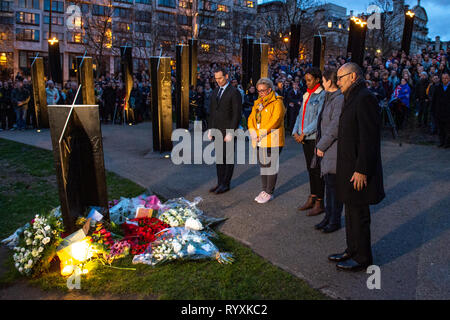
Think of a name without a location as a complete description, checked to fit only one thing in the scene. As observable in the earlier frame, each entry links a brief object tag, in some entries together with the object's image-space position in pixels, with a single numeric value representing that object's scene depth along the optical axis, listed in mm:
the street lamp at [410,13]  20781
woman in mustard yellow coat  6074
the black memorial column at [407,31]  21031
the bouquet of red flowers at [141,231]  4582
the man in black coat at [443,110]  11312
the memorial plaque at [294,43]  21875
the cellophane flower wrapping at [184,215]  4941
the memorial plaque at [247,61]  17062
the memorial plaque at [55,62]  18531
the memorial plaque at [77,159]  4355
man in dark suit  6699
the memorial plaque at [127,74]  17672
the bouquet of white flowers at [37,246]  3918
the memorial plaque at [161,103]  10234
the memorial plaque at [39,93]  15328
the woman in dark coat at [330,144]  4770
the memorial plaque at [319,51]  15930
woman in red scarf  5543
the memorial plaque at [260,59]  13000
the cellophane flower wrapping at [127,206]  5368
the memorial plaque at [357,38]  15422
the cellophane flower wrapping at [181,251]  4214
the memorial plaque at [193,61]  17148
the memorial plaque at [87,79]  11688
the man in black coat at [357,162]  3738
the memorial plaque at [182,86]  12966
